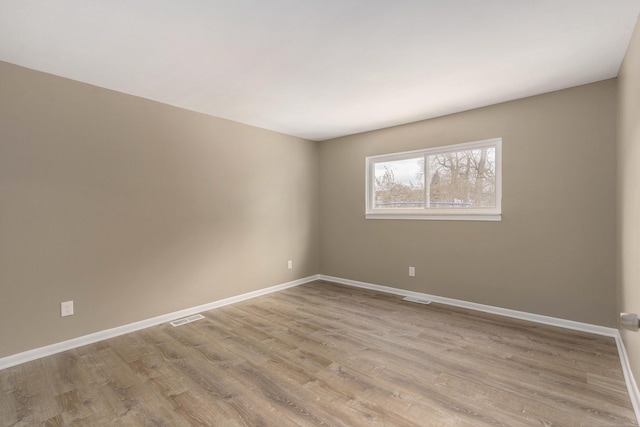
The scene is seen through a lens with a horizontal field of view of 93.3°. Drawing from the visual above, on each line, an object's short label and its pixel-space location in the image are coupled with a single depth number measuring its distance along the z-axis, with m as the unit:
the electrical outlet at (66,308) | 2.59
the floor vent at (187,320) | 3.20
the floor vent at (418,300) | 3.80
